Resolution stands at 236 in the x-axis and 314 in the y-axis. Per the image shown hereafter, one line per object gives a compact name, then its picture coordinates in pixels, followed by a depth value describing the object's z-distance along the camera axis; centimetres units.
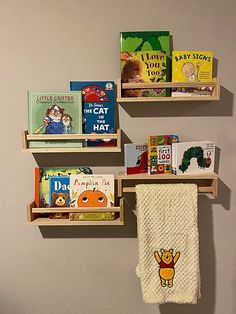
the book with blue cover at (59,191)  142
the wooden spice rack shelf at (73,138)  135
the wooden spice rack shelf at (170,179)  137
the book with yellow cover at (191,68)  134
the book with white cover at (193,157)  138
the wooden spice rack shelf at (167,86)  132
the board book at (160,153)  139
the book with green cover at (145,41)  135
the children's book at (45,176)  144
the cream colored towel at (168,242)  138
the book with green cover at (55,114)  138
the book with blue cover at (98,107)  139
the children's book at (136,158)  139
